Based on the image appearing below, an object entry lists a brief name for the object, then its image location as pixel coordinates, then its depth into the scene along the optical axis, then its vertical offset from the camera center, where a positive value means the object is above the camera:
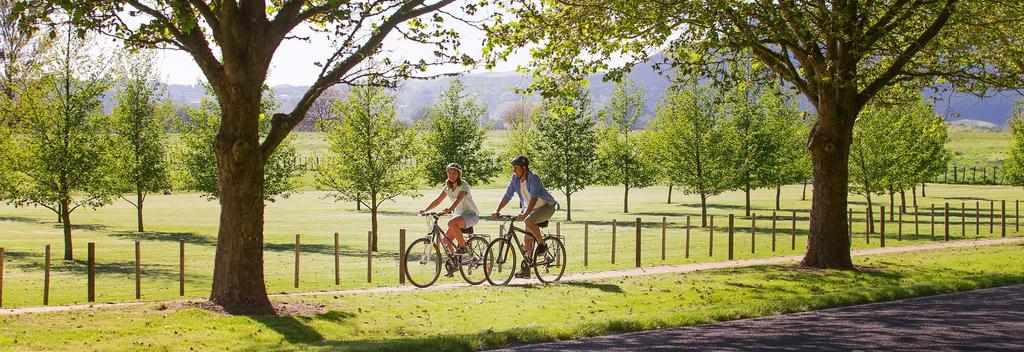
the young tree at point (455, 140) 57.03 +2.40
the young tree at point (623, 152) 61.12 +1.98
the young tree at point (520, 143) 56.65 +2.63
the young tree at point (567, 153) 54.25 +1.60
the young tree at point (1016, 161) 53.34 +1.35
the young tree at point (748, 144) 52.75 +2.18
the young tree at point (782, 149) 55.25 +2.05
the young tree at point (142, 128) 43.66 +2.26
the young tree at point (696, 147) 49.91 +1.83
